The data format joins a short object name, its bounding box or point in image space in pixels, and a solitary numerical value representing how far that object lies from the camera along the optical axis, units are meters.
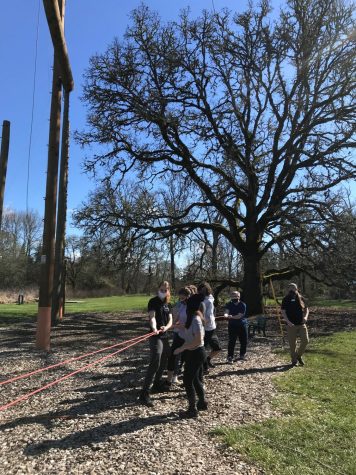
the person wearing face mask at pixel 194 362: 6.80
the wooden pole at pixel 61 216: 18.91
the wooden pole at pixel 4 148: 18.72
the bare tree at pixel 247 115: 20.47
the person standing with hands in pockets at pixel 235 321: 11.14
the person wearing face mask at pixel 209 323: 9.84
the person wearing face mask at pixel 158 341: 7.43
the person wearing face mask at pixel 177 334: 8.32
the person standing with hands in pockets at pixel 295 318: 11.02
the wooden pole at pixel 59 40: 9.51
